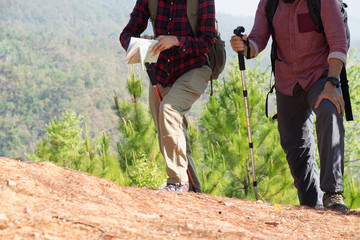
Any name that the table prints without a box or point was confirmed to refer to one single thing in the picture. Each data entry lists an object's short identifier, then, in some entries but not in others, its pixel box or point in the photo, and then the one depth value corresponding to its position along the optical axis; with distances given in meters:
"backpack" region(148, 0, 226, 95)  7.37
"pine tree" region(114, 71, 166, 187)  22.46
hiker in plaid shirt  6.64
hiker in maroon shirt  6.25
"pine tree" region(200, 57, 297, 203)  23.00
